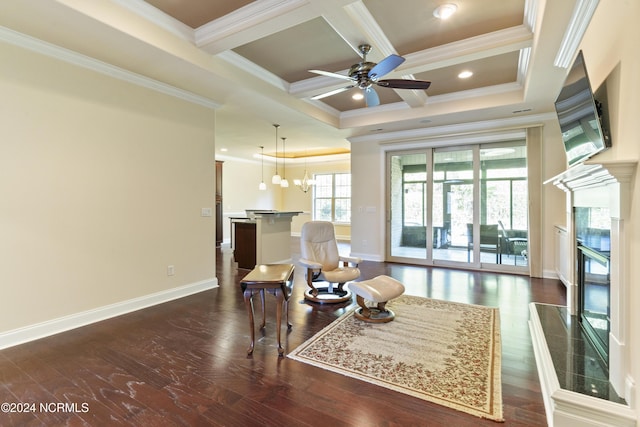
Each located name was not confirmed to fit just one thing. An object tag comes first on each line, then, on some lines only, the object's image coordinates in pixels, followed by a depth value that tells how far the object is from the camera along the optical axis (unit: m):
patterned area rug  2.05
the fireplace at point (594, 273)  2.24
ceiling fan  2.97
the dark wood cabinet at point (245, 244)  6.11
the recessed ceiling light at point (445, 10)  2.84
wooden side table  2.58
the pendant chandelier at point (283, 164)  7.85
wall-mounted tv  2.18
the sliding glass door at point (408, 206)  6.45
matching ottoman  3.09
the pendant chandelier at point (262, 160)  8.61
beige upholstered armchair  3.80
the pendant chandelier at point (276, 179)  7.30
